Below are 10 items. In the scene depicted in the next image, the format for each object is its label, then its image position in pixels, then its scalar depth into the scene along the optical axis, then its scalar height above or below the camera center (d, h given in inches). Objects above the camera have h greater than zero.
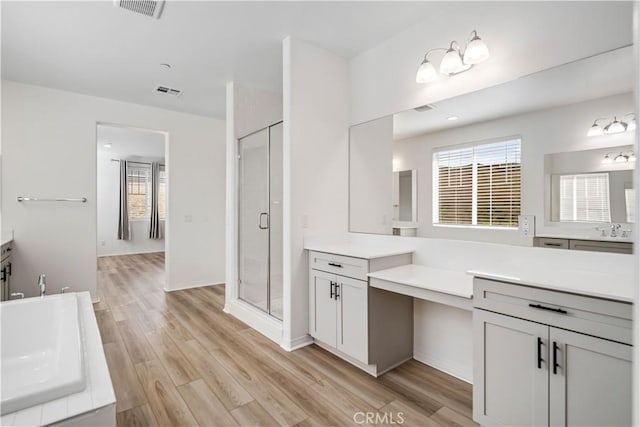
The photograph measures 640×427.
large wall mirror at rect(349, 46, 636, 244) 63.9 +14.9
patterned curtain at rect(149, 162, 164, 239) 325.1 +12.2
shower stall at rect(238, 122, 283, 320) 128.8 -2.3
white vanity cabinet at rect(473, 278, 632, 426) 48.4 -25.0
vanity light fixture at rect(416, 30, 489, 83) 75.7 +40.2
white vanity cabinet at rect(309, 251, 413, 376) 86.1 -30.0
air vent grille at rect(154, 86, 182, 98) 146.1 +59.4
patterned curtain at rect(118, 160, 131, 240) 308.5 +8.6
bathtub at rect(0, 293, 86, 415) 63.1 -27.7
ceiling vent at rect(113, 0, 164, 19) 84.9 +58.2
